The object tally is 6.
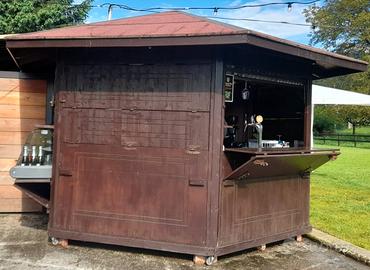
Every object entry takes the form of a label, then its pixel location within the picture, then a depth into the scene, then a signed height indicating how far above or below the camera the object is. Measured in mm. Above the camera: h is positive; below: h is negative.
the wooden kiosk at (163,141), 4566 -171
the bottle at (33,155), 5449 -407
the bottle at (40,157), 5457 -431
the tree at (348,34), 33969 +8428
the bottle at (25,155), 5428 -408
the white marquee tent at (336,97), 10727 +875
